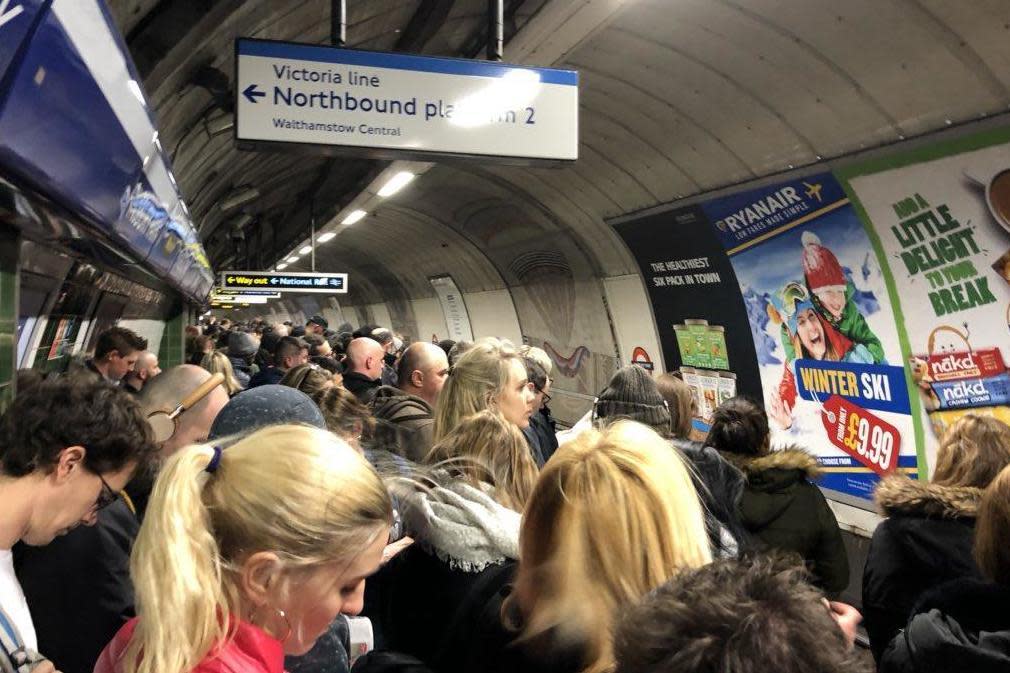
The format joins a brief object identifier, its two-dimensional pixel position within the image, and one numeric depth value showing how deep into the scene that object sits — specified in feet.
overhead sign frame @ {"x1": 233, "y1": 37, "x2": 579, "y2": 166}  13.10
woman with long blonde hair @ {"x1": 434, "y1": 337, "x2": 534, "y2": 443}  11.28
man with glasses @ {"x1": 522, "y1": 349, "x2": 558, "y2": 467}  14.14
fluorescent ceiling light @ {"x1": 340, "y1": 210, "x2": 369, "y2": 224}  38.96
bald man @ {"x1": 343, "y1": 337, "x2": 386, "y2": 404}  19.27
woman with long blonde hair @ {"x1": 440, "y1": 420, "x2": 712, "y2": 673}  4.88
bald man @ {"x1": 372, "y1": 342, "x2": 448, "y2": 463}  12.37
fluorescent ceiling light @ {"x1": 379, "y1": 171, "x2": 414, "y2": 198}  27.07
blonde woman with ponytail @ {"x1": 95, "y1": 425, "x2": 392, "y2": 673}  4.55
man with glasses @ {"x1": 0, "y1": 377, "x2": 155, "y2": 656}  6.59
